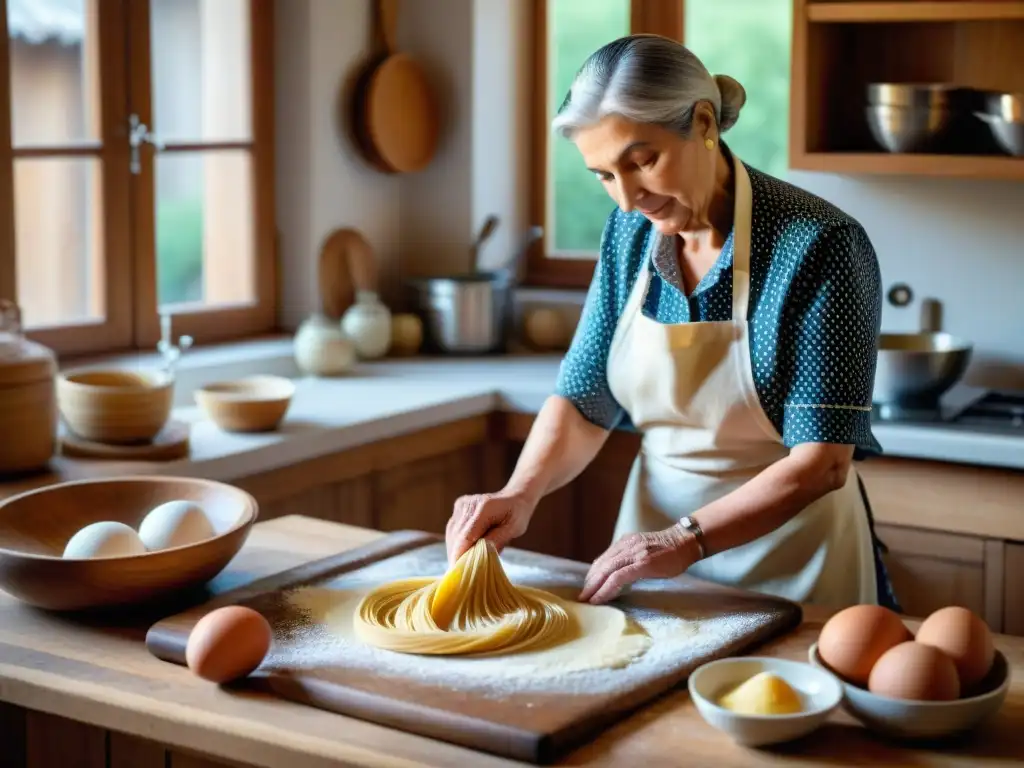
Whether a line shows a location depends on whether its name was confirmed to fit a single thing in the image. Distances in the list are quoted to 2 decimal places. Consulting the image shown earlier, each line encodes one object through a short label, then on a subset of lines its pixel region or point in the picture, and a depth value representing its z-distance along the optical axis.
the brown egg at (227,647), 1.52
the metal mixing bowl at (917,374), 2.86
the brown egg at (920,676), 1.37
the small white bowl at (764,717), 1.35
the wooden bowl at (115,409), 2.52
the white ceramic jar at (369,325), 3.54
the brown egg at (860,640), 1.42
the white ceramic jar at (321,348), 3.35
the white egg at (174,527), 1.79
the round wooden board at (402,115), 3.64
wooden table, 1.37
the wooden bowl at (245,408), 2.76
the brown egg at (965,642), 1.40
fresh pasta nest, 1.61
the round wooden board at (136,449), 2.51
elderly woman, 1.81
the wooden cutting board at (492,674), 1.40
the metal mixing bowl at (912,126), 2.98
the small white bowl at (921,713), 1.35
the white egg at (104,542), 1.71
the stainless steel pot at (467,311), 3.61
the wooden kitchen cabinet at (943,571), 2.69
